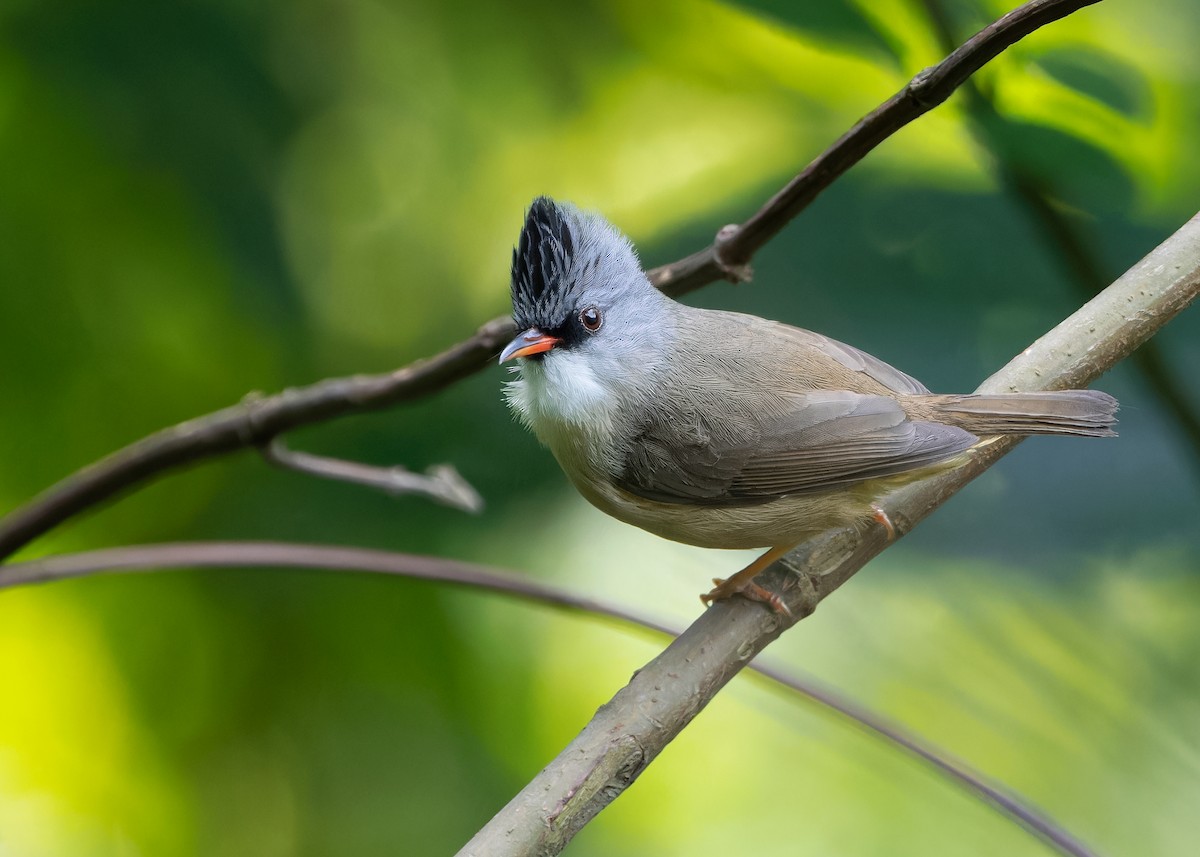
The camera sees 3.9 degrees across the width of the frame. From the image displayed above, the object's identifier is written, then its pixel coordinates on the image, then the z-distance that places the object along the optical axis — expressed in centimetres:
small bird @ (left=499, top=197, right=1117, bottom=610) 311
